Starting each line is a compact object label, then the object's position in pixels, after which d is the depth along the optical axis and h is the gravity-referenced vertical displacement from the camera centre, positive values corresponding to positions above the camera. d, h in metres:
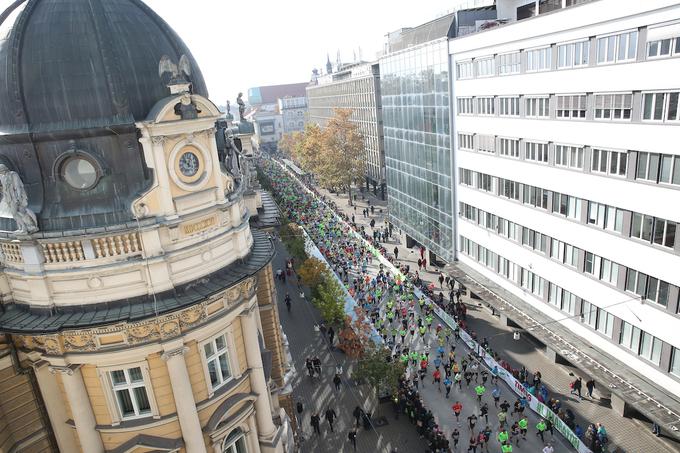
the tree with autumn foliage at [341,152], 87.31 -11.03
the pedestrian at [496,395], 29.69 -18.98
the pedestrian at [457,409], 28.69 -18.94
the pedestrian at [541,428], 26.34 -18.90
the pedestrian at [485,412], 28.72 -19.29
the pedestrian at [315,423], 29.17 -19.13
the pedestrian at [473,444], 25.78 -18.86
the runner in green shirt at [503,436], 24.80 -17.87
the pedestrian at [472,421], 27.78 -19.18
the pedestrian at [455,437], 26.44 -19.02
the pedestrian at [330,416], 29.60 -19.23
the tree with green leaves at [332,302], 37.66 -16.13
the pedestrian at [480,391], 29.56 -18.70
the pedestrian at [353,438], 27.60 -19.14
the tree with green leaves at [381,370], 28.86 -16.44
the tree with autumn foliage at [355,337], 32.97 -16.73
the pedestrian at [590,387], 29.88 -19.07
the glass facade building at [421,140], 44.56 -5.89
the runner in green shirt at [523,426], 25.80 -18.29
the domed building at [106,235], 13.99 -3.57
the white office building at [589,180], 23.66 -6.63
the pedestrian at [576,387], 30.23 -19.28
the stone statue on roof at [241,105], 25.25 -0.32
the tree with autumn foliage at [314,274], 42.22 -15.39
